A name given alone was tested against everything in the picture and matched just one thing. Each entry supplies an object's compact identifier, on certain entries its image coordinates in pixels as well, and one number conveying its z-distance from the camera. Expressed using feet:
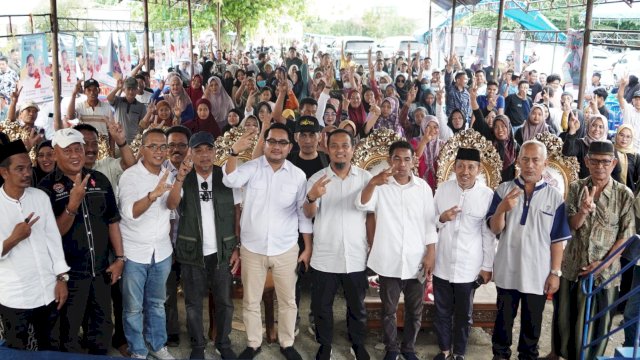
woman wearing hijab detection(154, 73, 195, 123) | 22.40
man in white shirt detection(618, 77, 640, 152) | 22.25
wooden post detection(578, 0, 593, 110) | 21.50
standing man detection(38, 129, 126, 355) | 10.69
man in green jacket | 11.84
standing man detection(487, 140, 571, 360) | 11.33
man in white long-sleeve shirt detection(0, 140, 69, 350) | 9.63
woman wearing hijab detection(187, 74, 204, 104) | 26.43
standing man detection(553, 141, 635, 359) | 11.12
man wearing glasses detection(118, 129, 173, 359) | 11.38
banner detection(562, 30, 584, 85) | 23.26
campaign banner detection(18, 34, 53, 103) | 19.40
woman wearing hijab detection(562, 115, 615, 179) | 16.76
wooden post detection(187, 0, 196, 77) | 44.70
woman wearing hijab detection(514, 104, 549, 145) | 19.77
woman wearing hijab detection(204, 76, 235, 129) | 24.17
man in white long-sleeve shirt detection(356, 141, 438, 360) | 11.91
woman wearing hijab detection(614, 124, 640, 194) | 15.38
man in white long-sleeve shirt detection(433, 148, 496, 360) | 11.84
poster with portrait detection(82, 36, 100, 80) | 26.96
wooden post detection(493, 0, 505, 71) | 32.22
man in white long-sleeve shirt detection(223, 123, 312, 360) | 11.83
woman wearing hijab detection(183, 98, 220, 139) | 20.08
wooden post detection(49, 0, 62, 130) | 19.31
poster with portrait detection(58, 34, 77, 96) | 22.95
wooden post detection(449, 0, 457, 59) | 43.47
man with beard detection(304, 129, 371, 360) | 11.93
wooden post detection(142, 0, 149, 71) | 34.94
